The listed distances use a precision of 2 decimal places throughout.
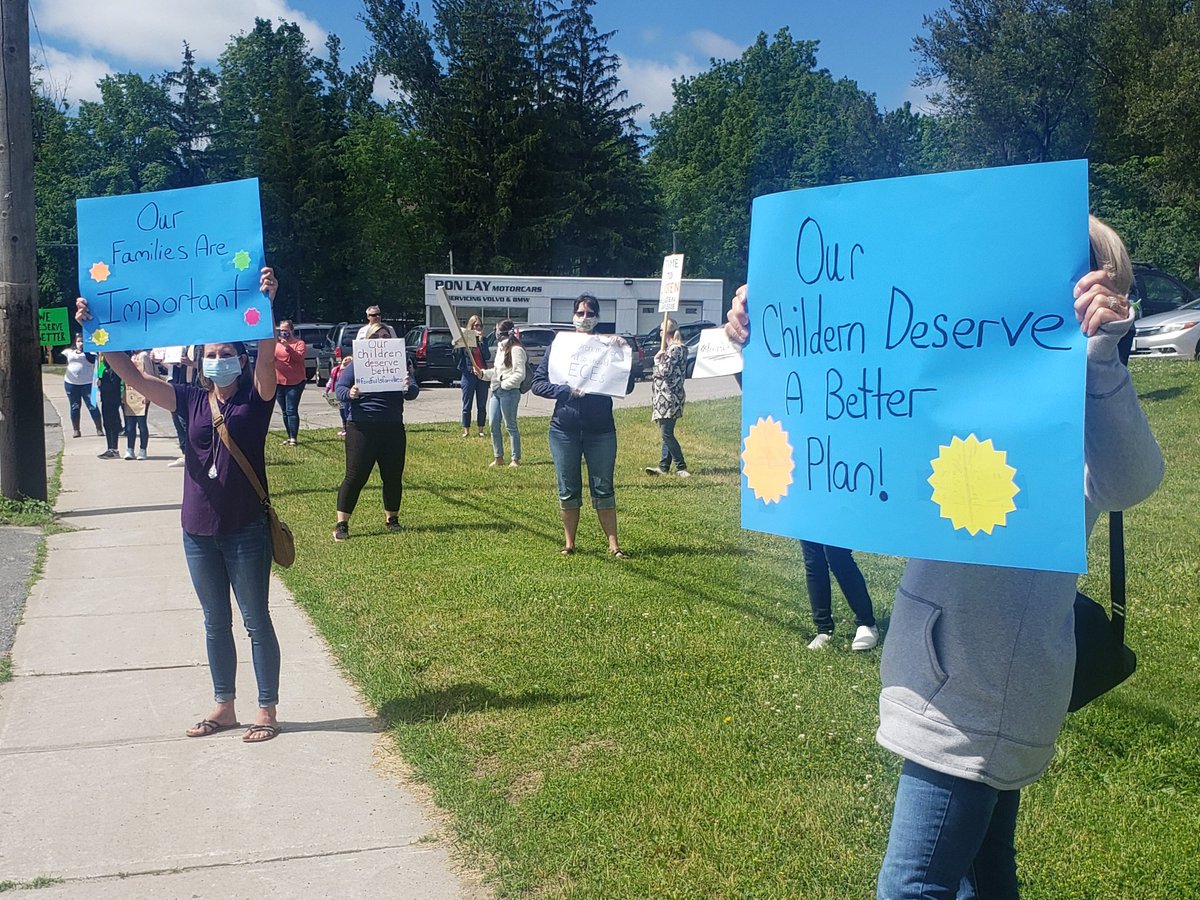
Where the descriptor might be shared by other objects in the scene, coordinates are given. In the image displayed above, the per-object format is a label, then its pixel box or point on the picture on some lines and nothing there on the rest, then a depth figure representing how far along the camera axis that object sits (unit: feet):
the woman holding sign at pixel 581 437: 29.99
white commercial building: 138.31
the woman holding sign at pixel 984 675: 8.08
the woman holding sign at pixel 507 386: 51.08
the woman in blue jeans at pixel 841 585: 20.98
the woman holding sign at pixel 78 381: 69.92
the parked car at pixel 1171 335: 69.72
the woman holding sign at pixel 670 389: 47.32
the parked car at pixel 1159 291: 86.63
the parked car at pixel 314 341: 123.65
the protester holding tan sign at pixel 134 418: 54.29
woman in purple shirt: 17.78
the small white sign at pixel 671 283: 34.21
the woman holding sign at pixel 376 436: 35.78
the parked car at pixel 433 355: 111.75
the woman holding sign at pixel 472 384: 64.95
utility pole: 39.22
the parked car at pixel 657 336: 111.67
